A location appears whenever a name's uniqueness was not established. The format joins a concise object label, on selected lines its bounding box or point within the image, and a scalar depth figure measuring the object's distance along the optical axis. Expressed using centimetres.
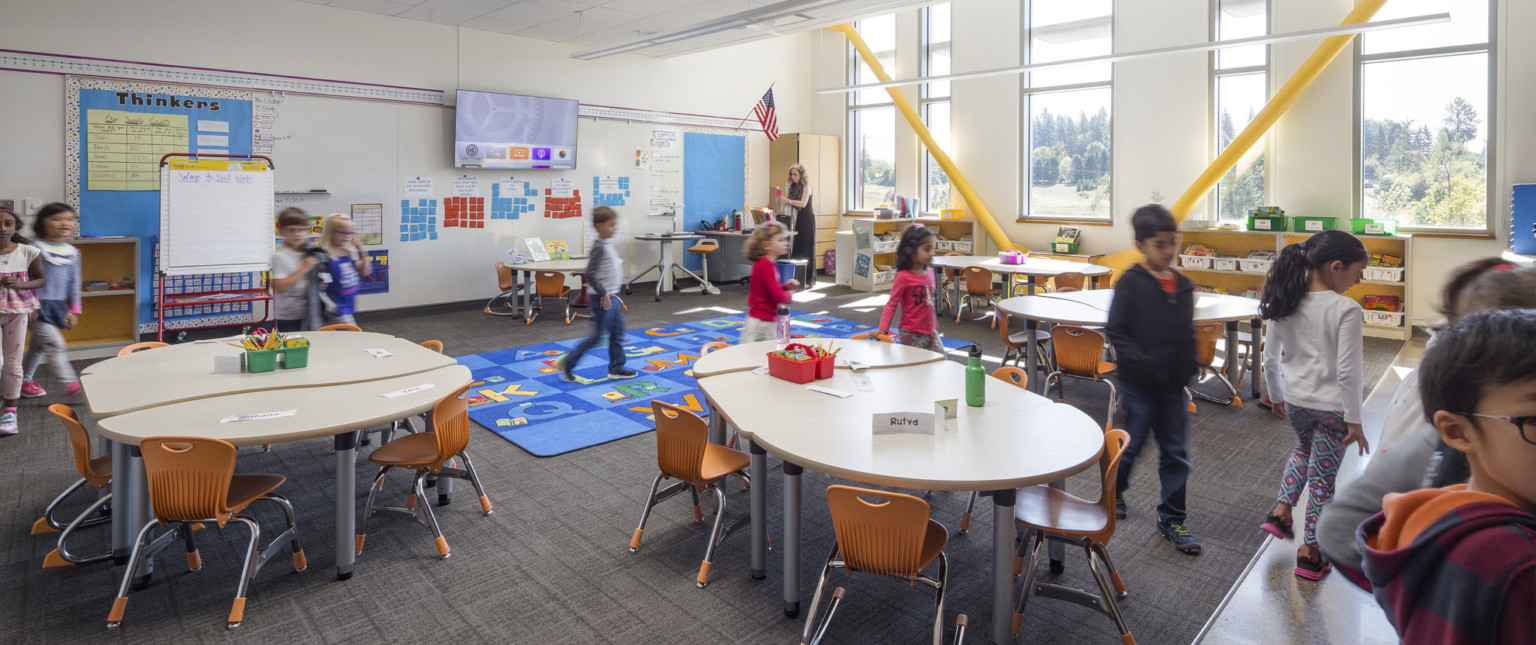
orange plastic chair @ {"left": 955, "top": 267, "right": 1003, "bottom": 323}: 845
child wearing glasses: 98
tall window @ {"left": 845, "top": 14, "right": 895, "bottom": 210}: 1252
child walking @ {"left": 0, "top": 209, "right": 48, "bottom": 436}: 508
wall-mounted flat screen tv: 955
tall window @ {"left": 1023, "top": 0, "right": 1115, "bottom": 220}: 1038
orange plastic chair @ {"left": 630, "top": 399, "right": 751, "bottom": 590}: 318
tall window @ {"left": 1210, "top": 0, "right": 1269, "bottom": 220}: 898
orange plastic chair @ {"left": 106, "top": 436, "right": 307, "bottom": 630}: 272
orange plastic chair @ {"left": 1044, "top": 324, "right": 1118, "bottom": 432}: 504
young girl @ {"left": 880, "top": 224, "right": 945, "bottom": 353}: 459
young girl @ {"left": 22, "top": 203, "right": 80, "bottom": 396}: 529
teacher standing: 1165
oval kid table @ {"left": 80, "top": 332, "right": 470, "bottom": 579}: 296
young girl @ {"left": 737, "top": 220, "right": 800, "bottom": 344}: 475
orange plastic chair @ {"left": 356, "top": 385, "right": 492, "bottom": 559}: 337
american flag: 1177
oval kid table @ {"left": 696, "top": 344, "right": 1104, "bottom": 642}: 245
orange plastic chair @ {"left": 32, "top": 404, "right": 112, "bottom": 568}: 312
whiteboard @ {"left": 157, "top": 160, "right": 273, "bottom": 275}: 700
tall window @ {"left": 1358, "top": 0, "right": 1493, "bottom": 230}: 782
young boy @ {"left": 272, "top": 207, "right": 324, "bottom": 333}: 483
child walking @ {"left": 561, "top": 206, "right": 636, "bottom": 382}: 603
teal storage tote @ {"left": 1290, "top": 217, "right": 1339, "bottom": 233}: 830
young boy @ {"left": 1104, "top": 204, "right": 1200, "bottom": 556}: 321
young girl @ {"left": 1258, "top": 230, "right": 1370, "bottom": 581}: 306
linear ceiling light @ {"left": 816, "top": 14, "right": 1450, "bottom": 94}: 666
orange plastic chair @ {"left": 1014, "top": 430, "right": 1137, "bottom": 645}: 267
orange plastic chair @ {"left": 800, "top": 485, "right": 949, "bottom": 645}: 236
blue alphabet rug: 512
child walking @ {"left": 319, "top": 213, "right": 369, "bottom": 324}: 498
